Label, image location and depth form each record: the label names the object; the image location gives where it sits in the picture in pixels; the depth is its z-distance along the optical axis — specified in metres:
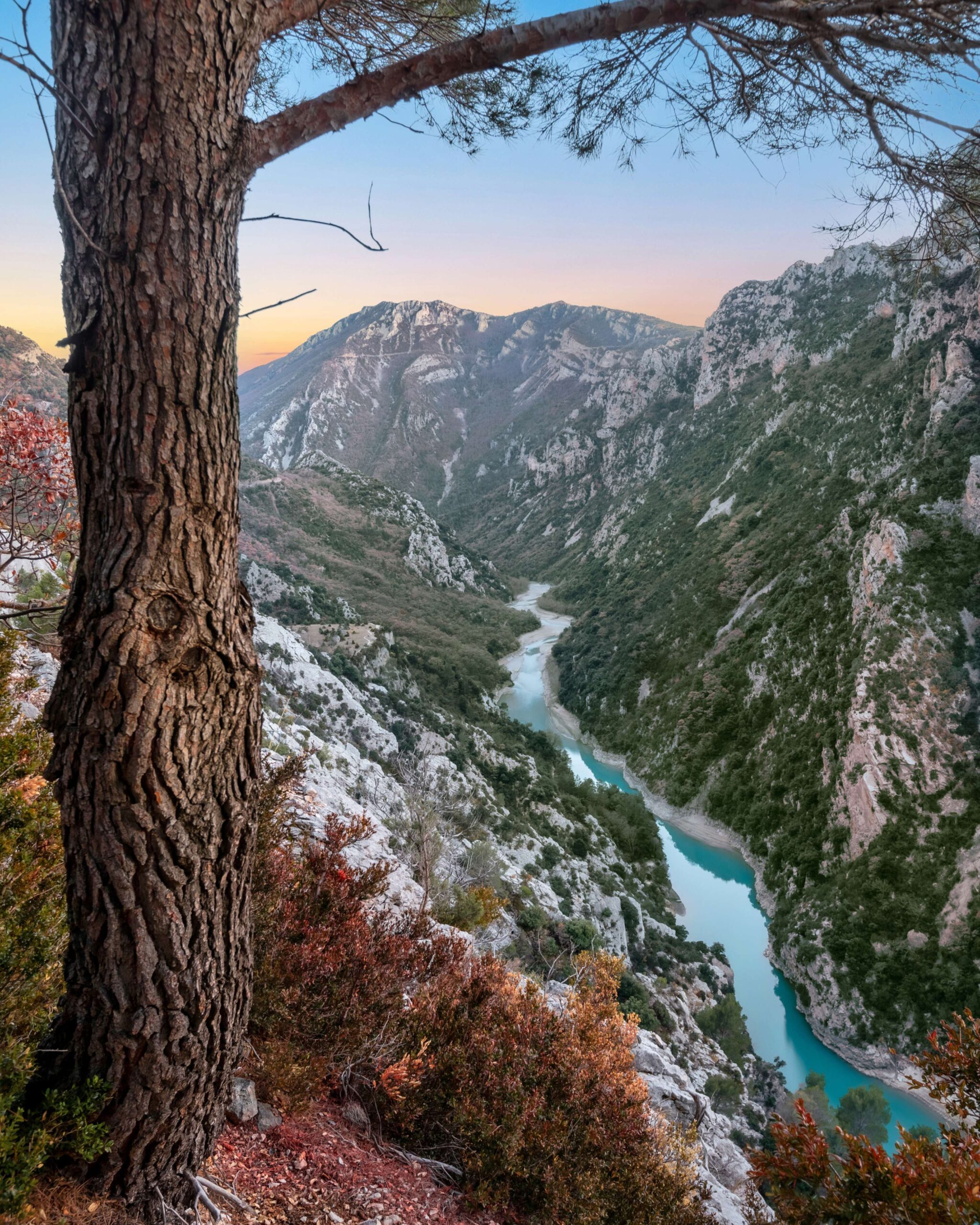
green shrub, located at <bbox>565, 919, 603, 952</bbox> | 11.20
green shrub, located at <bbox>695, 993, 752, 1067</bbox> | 16.66
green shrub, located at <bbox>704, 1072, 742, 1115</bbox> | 12.16
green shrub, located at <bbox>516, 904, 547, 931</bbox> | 10.20
